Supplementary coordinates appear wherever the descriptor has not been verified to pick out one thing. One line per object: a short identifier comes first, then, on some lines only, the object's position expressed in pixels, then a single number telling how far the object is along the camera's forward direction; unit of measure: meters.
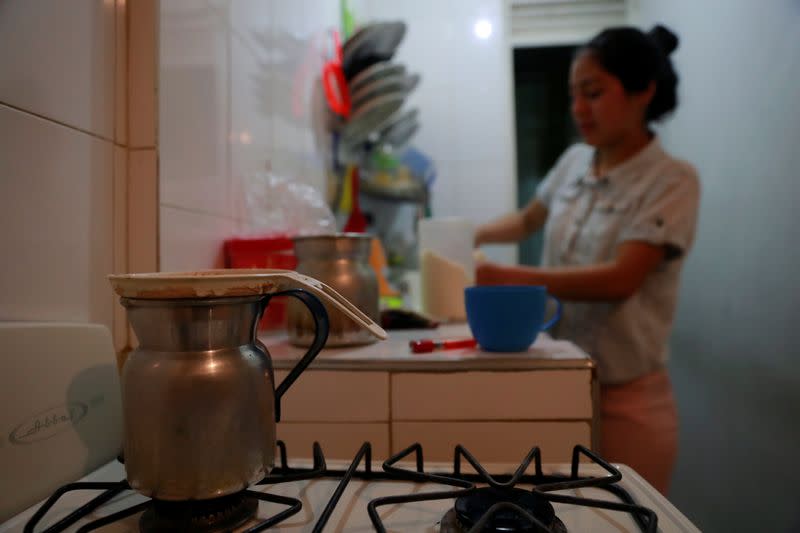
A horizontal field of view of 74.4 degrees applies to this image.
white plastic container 1.11
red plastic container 0.86
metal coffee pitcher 0.37
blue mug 0.72
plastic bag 0.98
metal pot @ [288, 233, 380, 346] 0.77
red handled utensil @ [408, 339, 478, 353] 0.73
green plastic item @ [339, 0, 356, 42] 1.78
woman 1.13
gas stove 0.38
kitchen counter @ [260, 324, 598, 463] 0.67
